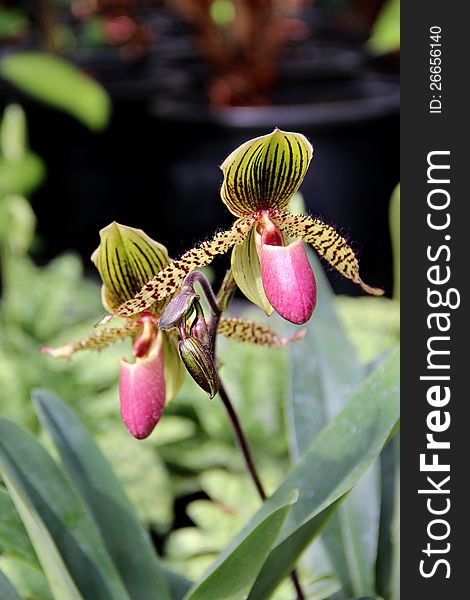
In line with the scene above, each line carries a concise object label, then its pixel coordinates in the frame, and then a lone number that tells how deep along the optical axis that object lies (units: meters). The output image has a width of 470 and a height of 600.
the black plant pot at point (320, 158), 2.04
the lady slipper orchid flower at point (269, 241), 0.56
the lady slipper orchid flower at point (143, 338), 0.56
